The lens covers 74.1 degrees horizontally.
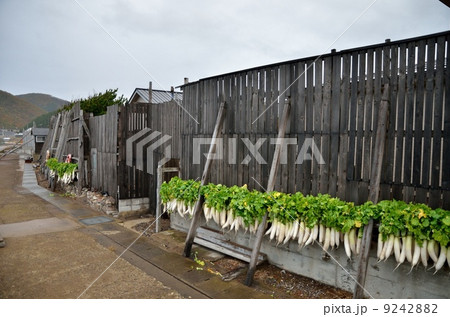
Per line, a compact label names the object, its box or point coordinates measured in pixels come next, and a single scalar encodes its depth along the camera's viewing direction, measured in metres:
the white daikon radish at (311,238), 4.47
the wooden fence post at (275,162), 4.91
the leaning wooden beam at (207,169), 6.04
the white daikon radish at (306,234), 4.54
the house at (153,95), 26.17
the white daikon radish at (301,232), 4.59
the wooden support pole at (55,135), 17.05
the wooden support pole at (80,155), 11.59
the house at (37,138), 36.53
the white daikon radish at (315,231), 4.44
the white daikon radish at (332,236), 4.27
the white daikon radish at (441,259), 3.35
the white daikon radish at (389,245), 3.73
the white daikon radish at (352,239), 4.11
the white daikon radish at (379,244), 3.82
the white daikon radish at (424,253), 3.47
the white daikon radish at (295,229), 4.64
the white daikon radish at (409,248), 3.59
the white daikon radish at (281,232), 4.79
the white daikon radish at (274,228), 4.87
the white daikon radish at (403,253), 3.62
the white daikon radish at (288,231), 4.71
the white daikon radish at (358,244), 4.06
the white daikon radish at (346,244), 4.14
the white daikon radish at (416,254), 3.52
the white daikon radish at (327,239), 4.32
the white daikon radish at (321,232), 4.39
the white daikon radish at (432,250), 3.42
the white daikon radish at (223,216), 5.71
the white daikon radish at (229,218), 5.55
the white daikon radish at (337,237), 4.25
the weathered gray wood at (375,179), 3.89
